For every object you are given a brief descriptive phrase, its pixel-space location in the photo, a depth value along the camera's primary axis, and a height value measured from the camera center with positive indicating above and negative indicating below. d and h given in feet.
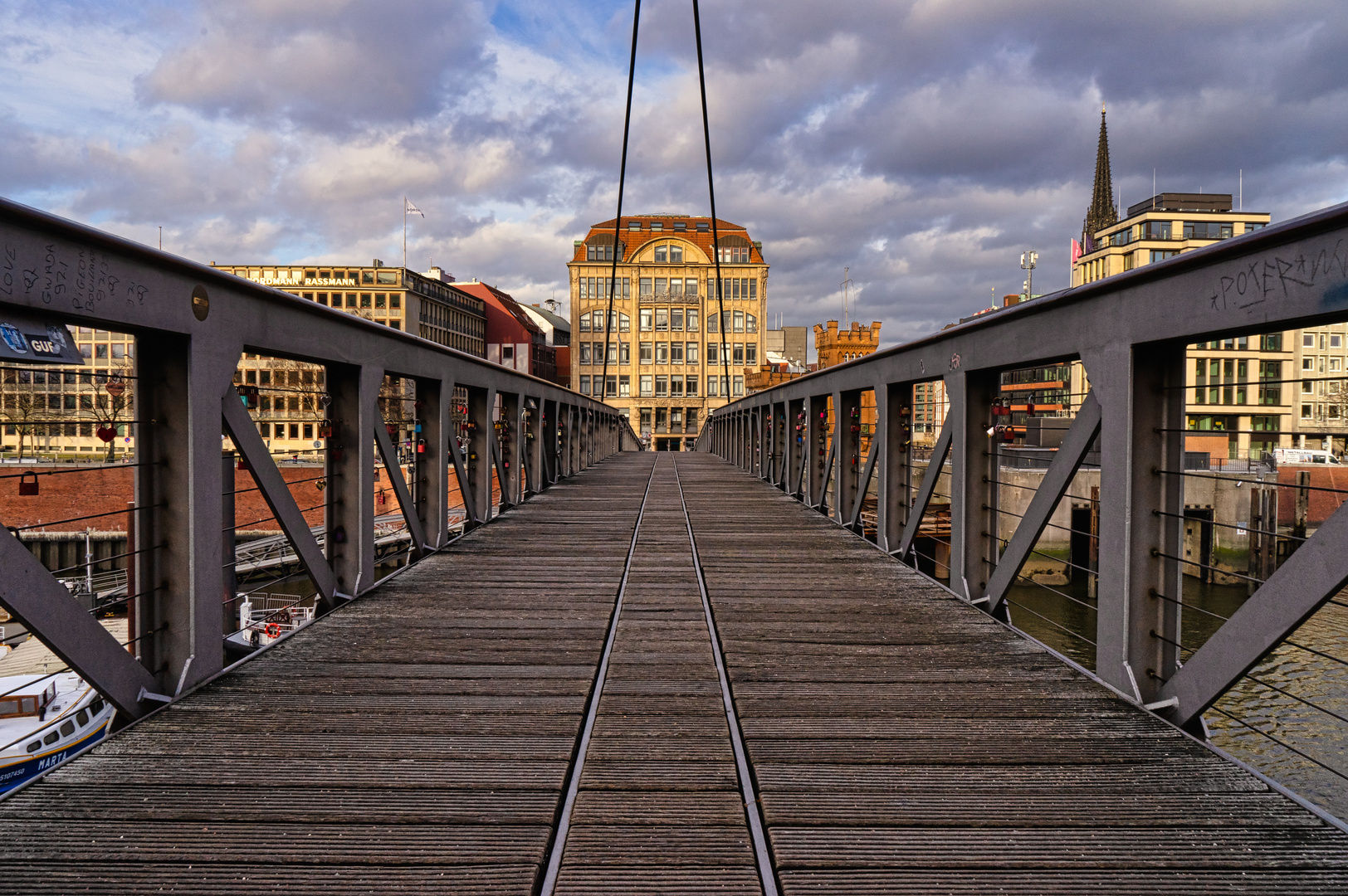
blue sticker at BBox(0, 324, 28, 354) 8.94 +1.03
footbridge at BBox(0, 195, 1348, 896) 7.77 -3.89
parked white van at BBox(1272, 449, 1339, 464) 129.49 -3.23
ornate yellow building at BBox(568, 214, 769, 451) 240.53 +33.37
